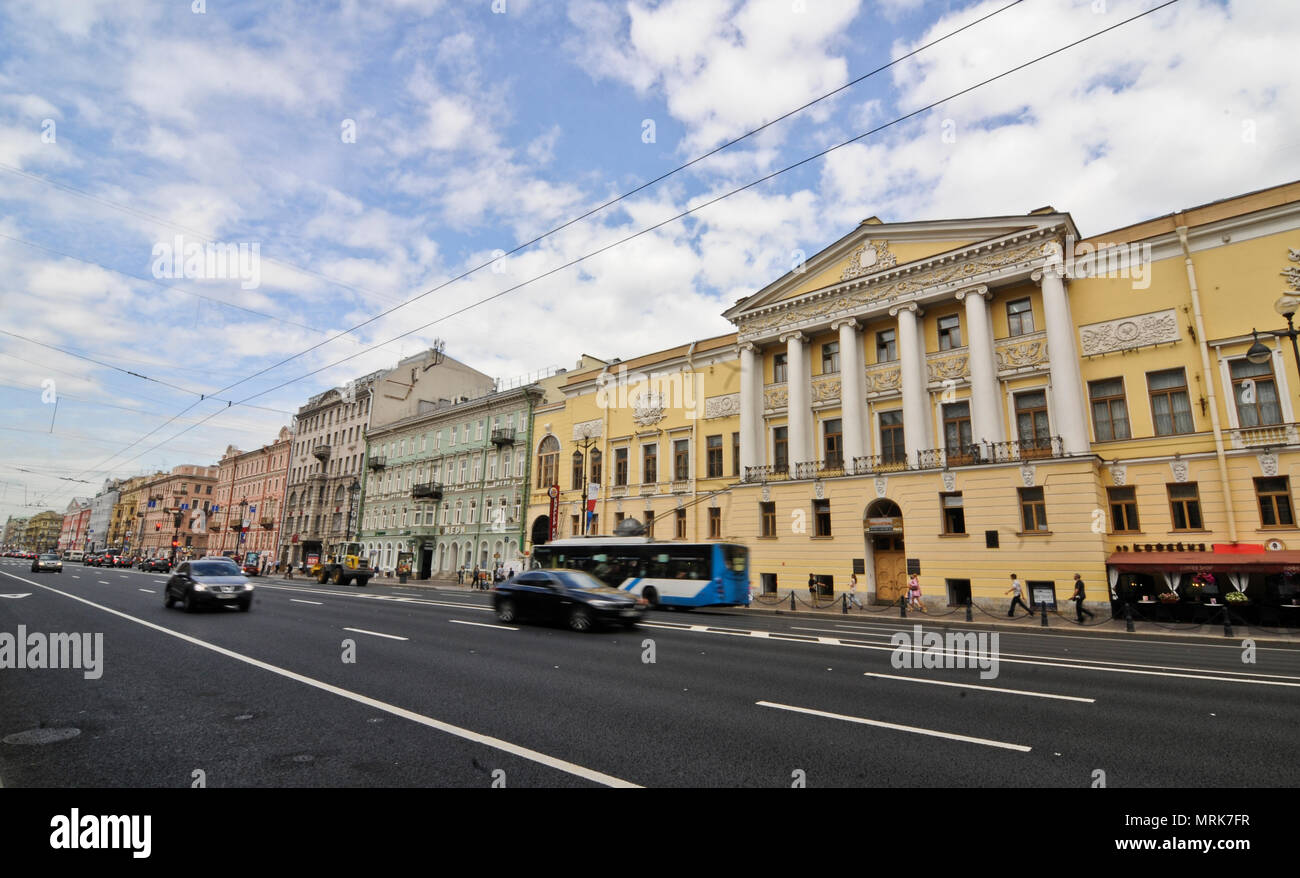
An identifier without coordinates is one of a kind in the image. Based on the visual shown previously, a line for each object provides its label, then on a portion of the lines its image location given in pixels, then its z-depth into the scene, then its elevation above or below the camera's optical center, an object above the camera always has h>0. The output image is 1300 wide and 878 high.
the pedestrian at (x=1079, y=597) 19.92 -1.66
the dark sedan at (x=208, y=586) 16.25 -1.04
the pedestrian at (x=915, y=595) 24.59 -1.95
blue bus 23.30 -0.90
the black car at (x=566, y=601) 13.98 -1.28
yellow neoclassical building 21.16 +5.67
